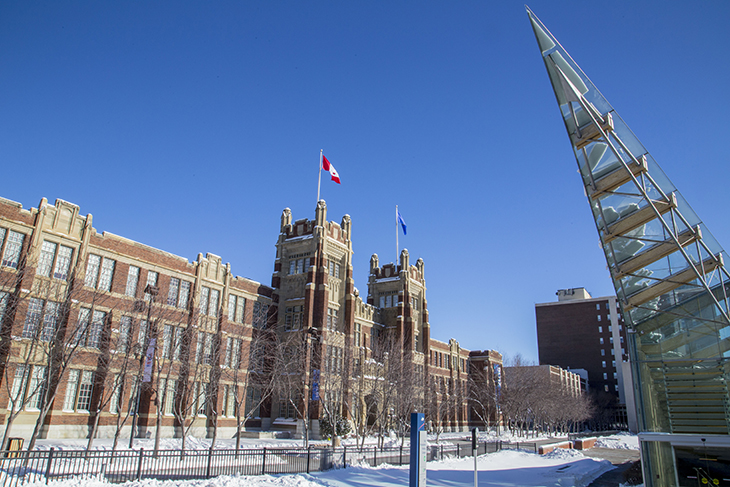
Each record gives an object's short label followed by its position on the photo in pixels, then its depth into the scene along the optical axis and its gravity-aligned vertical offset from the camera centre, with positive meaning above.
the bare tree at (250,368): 40.17 +2.64
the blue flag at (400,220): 64.15 +22.33
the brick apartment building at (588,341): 127.25 +17.48
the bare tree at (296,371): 41.25 +2.62
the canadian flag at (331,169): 49.62 +21.51
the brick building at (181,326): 29.34 +5.27
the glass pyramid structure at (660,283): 15.64 +4.34
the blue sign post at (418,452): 16.05 -1.36
